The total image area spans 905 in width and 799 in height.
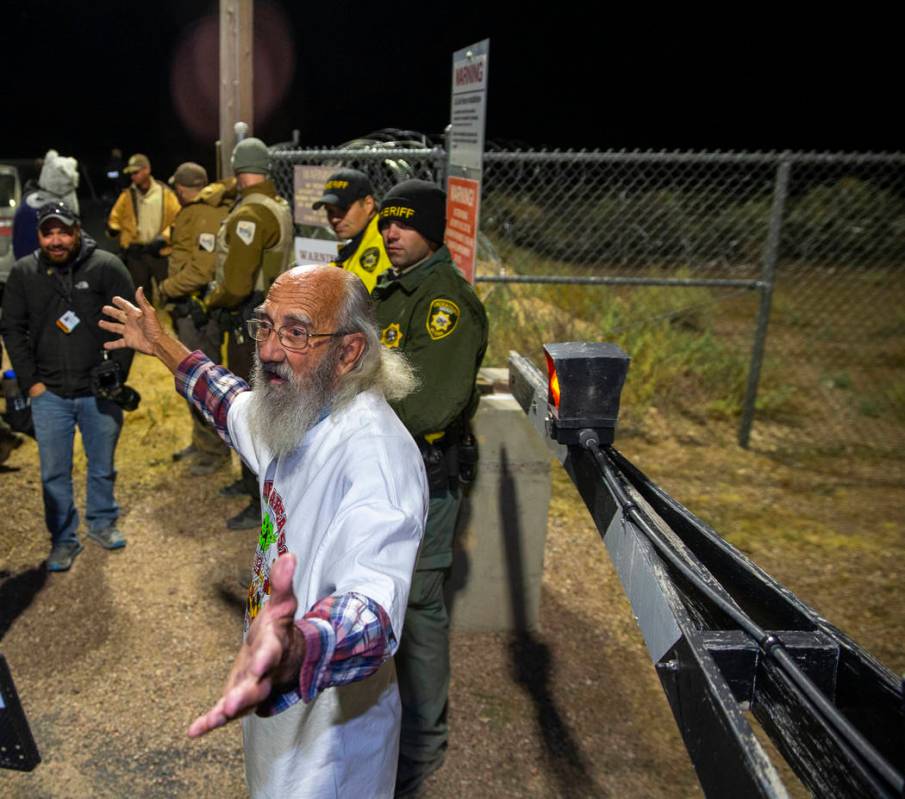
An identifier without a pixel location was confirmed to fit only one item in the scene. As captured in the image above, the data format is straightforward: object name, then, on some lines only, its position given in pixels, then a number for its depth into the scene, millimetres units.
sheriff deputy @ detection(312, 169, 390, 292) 4312
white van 10048
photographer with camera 4508
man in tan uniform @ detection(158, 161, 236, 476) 5891
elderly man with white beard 1647
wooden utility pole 6398
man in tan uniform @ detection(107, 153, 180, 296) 8617
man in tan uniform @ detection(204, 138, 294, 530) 5195
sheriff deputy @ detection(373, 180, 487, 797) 3129
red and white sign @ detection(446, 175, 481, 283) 4332
